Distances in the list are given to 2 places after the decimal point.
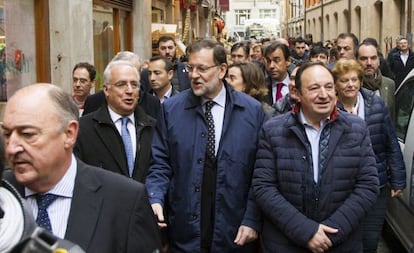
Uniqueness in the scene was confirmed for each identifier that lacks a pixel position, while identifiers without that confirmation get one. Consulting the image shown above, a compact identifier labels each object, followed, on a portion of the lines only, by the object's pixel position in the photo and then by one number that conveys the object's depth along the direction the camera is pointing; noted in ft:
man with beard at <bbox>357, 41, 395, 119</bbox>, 20.00
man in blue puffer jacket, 12.93
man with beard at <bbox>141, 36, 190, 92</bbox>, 25.25
